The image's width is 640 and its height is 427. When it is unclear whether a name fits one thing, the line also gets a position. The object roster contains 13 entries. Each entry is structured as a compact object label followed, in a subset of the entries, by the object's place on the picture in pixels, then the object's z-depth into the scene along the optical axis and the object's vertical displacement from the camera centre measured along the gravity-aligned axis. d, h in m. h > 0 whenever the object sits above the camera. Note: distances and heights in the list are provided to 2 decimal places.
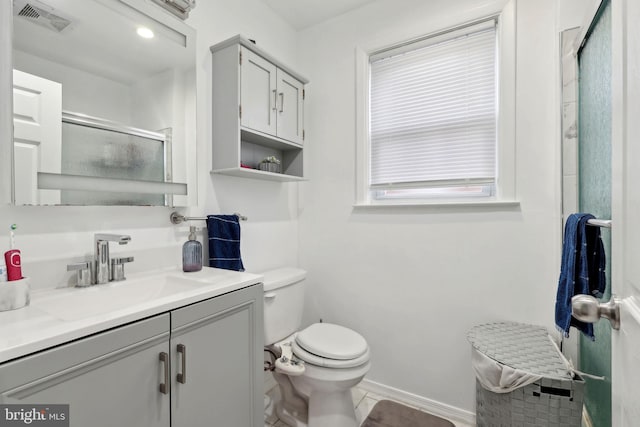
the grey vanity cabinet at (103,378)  0.66 -0.41
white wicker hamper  1.16 -0.70
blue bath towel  1.00 -0.18
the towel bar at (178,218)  1.45 -0.03
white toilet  1.45 -0.73
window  1.66 +0.56
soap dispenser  1.38 -0.20
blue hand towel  1.55 -0.15
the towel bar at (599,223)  0.79 -0.03
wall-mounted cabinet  1.57 +0.60
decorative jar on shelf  1.81 +0.29
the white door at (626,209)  0.45 +0.01
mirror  1.03 +0.44
